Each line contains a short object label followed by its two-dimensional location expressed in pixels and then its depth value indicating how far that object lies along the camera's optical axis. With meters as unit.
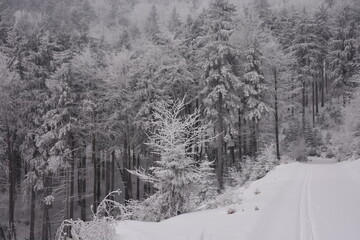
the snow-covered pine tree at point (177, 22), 42.67
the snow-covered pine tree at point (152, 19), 82.81
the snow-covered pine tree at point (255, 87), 24.36
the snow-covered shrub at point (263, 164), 19.11
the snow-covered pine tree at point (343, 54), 38.62
